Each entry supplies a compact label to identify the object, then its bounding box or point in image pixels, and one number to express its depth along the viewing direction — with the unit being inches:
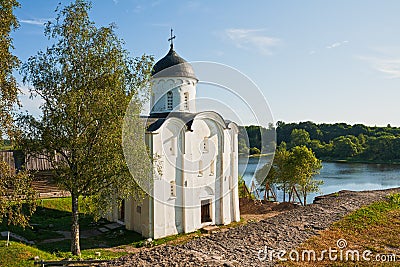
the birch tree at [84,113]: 416.8
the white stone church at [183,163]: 593.6
